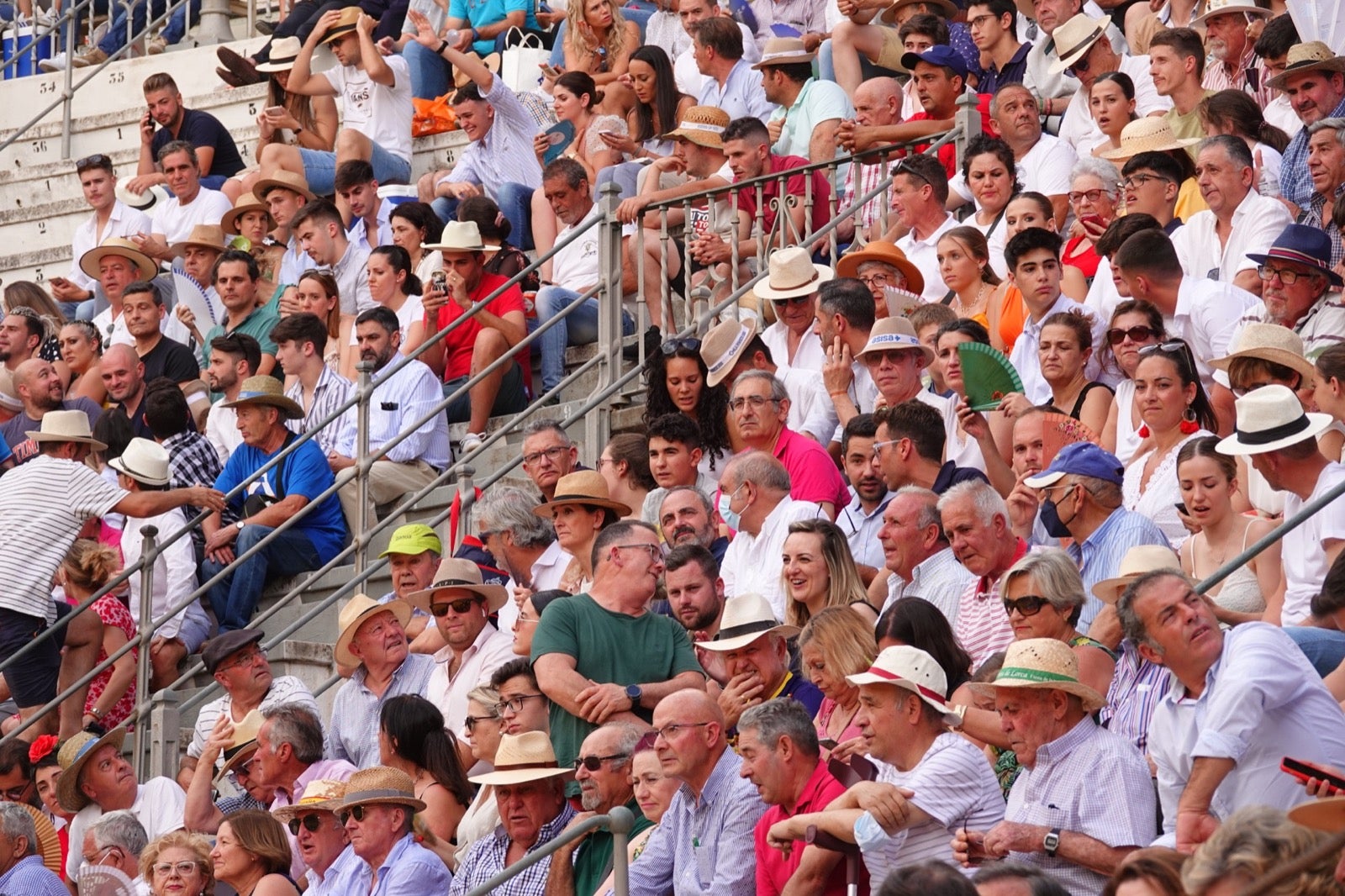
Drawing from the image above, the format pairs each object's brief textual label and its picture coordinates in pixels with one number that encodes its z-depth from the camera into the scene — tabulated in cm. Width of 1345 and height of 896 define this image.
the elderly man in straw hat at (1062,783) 1398
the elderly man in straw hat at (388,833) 1780
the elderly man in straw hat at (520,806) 1734
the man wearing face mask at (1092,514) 1712
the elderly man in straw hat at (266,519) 2461
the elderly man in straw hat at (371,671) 2136
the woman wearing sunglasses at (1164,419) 1814
